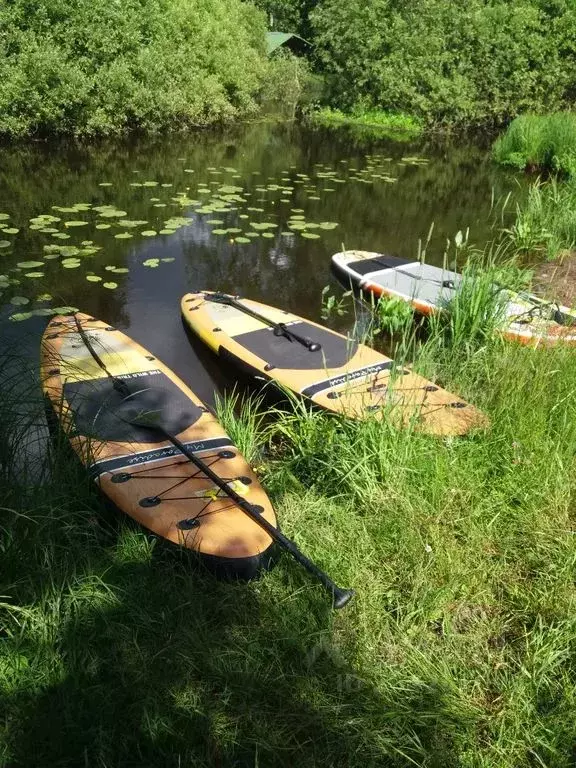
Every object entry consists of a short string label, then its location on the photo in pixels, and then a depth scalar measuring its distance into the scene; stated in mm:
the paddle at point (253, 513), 2266
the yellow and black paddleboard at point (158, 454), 2596
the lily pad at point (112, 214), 8160
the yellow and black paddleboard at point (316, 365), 3227
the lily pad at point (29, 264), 6319
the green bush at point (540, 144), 11297
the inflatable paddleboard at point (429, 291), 4102
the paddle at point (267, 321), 4543
